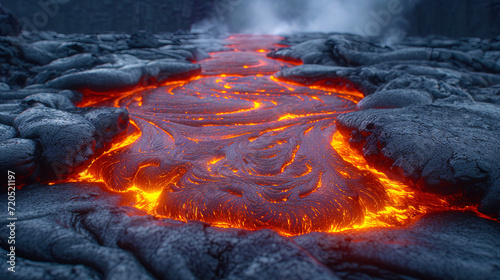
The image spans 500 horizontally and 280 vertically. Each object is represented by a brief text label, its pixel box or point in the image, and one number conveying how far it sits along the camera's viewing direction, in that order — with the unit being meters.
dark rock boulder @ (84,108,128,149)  2.06
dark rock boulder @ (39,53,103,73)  3.96
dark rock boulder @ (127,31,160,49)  6.79
